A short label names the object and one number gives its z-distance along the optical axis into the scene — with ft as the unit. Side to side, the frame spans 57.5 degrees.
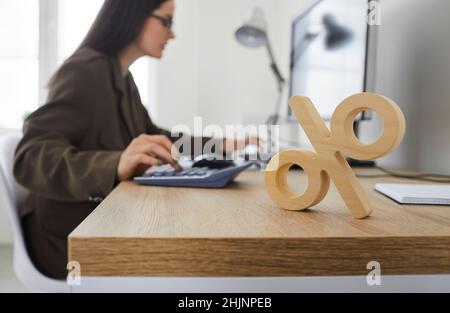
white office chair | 2.70
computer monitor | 2.89
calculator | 2.05
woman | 2.26
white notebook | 1.60
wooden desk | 1.02
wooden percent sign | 1.19
